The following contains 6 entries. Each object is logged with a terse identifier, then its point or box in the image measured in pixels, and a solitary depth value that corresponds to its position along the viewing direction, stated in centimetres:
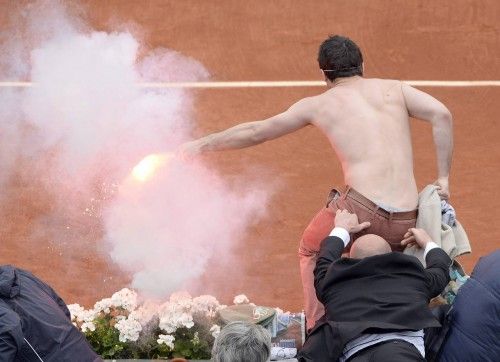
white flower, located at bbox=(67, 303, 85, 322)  1585
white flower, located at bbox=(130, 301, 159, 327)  1562
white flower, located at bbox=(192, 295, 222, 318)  1569
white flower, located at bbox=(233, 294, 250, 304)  1642
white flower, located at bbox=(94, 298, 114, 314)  1586
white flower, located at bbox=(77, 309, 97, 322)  1574
